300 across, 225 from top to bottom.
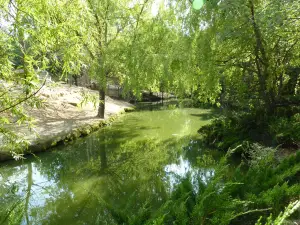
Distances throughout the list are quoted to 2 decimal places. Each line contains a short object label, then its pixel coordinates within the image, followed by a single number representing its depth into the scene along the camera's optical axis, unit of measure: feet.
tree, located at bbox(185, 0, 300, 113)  16.38
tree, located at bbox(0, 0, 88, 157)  7.73
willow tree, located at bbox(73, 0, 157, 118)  31.01
